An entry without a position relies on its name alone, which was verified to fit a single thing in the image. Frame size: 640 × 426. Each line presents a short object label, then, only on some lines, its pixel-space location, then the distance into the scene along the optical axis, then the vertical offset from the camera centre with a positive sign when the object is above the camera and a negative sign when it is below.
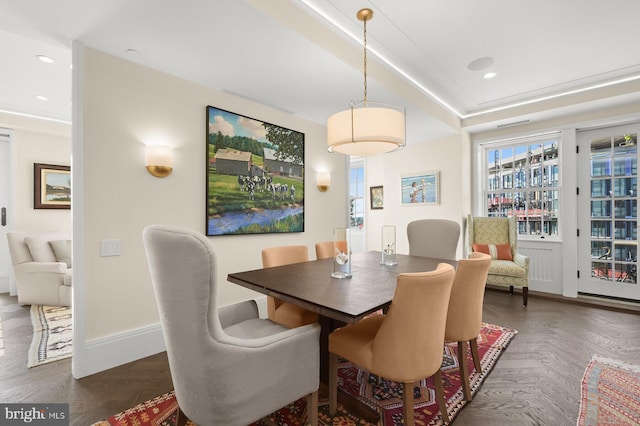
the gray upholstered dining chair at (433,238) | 3.06 -0.29
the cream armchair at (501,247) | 3.66 -0.51
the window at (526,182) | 4.20 +0.44
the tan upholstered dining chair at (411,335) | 1.30 -0.58
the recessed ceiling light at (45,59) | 2.62 +1.40
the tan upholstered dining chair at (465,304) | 1.74 -0.58
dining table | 1.34 -0.43
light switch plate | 2.24 -0.28
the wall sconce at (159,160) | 2.44 +0.44
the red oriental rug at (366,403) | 1.64 -1.19
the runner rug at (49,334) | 2.40 -1.19
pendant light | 1.88 +0.56
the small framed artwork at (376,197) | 5.75 +0.29
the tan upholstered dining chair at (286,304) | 2.04 -0.70
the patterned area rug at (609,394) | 1.67 -1.18
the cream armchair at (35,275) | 3.58 -0.78
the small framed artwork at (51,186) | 4.30 +0.38
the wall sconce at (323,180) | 3.91 +0.42
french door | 3.69 -0.01
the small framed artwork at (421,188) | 4.65 +0.38
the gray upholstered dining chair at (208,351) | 1.05 -0.57
